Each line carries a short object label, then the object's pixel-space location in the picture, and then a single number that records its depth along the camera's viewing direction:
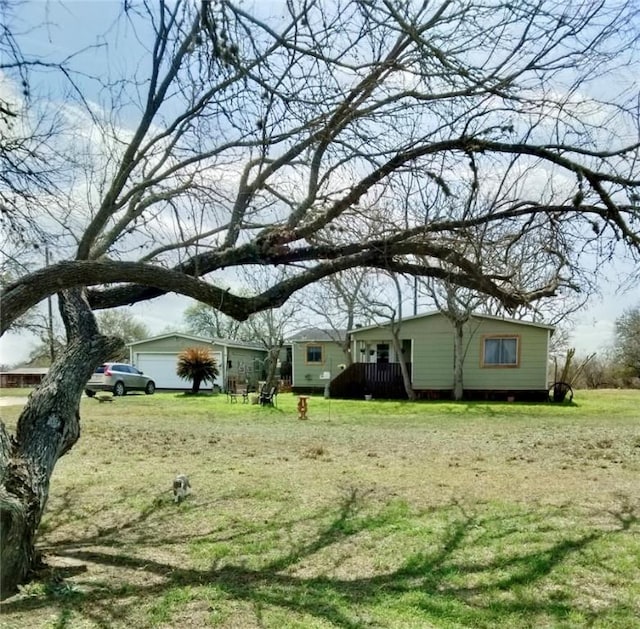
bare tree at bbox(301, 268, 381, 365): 18.37
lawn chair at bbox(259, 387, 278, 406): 16.28
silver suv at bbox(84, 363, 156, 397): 21.25
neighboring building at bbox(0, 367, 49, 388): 32.31
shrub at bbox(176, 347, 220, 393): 22.25
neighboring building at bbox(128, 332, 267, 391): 25.70
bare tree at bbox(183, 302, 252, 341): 35.25
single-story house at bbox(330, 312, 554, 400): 17.61
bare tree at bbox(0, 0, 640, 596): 3.49
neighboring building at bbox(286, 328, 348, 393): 23.45
